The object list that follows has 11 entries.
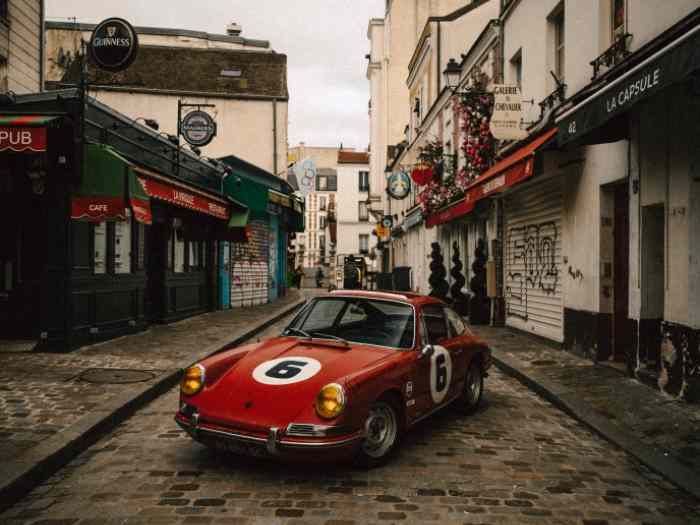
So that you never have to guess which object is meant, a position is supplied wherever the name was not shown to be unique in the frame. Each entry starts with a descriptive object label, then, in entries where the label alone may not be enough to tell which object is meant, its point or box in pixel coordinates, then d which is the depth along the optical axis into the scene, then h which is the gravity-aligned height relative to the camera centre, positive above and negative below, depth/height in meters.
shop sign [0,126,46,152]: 7.59 +1.47
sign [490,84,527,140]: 12.11 +2.87
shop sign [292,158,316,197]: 28.55 +3.97
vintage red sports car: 4.31 -0.92
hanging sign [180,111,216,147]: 16.64 +3.54
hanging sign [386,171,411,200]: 27.81 +3.43
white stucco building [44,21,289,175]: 28.53 +8.05
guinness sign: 10.23 +3.53
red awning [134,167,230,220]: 10.60 +1.27
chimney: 36.16 +13.34
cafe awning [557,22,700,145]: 4.79 +1.60
